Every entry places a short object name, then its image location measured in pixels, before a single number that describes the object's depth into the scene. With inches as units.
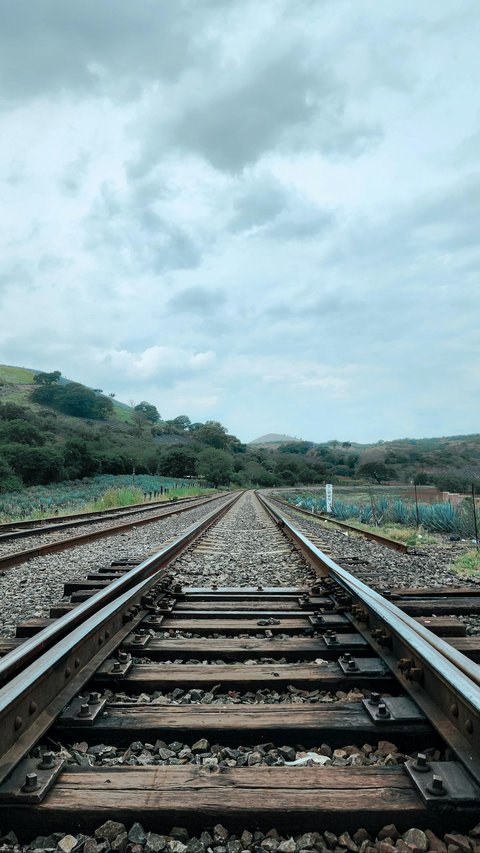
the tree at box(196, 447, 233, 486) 2886.3
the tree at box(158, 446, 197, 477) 2787.9
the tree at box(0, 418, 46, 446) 2267.5
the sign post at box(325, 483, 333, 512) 719.7
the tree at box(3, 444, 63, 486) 1849.2
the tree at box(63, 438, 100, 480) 1982.0
